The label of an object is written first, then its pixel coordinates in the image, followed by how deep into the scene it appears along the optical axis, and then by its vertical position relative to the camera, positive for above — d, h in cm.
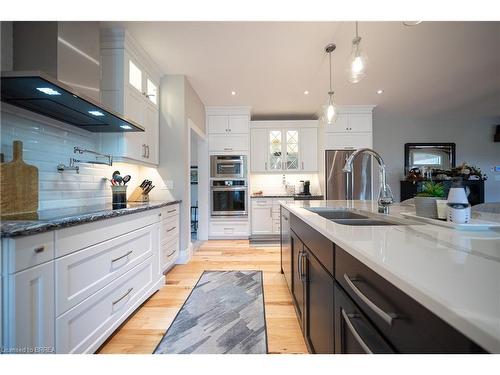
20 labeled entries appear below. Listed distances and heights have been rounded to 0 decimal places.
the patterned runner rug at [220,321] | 137 -99
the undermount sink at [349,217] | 132 -20
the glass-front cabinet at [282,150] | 448 +81
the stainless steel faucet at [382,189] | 137 +0
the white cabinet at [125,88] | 214 +105
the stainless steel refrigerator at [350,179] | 404 +19
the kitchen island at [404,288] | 34 -19
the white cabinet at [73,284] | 83 -48
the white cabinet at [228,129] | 419 +116
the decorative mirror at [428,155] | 490 +79
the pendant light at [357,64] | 168 +98
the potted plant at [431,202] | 101 -6
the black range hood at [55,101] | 114 +57
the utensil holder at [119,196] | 188 -6
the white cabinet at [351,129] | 416 +115
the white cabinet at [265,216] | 418 -52
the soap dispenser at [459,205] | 86 -6
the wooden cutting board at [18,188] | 124 +0
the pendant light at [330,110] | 238 +90
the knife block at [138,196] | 254 -8
